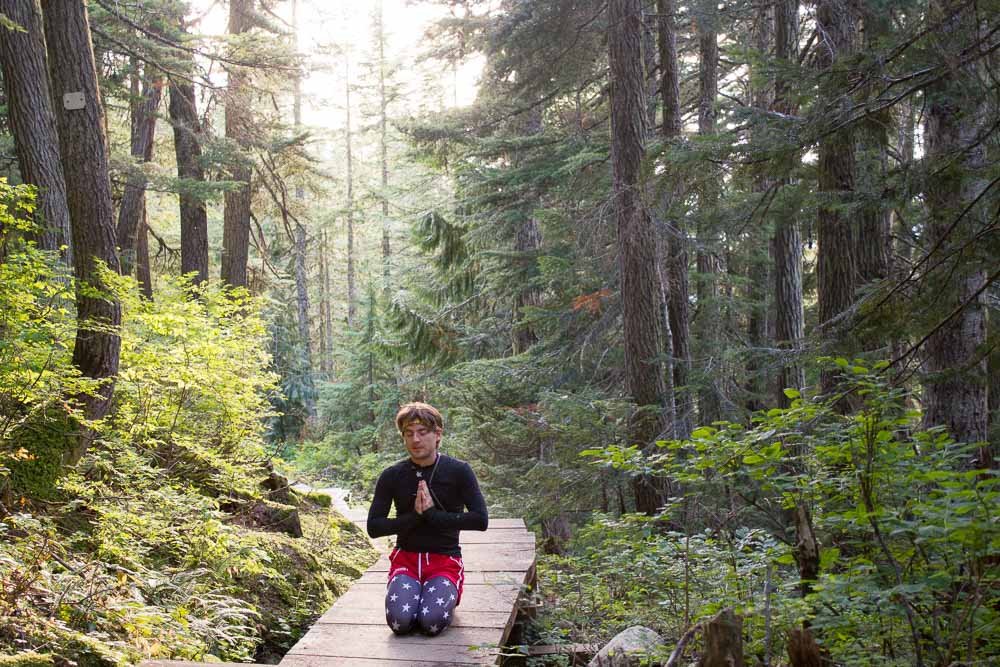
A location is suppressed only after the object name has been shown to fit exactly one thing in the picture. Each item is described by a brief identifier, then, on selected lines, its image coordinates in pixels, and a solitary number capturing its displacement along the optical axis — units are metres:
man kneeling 4.84
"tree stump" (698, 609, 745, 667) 3.24
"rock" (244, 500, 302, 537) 7.61
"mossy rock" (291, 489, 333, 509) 9.11
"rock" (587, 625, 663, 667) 4.12
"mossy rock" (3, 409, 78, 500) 5.38
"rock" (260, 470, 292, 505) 8.50
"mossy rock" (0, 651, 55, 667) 3.54
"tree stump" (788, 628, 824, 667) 3.38
